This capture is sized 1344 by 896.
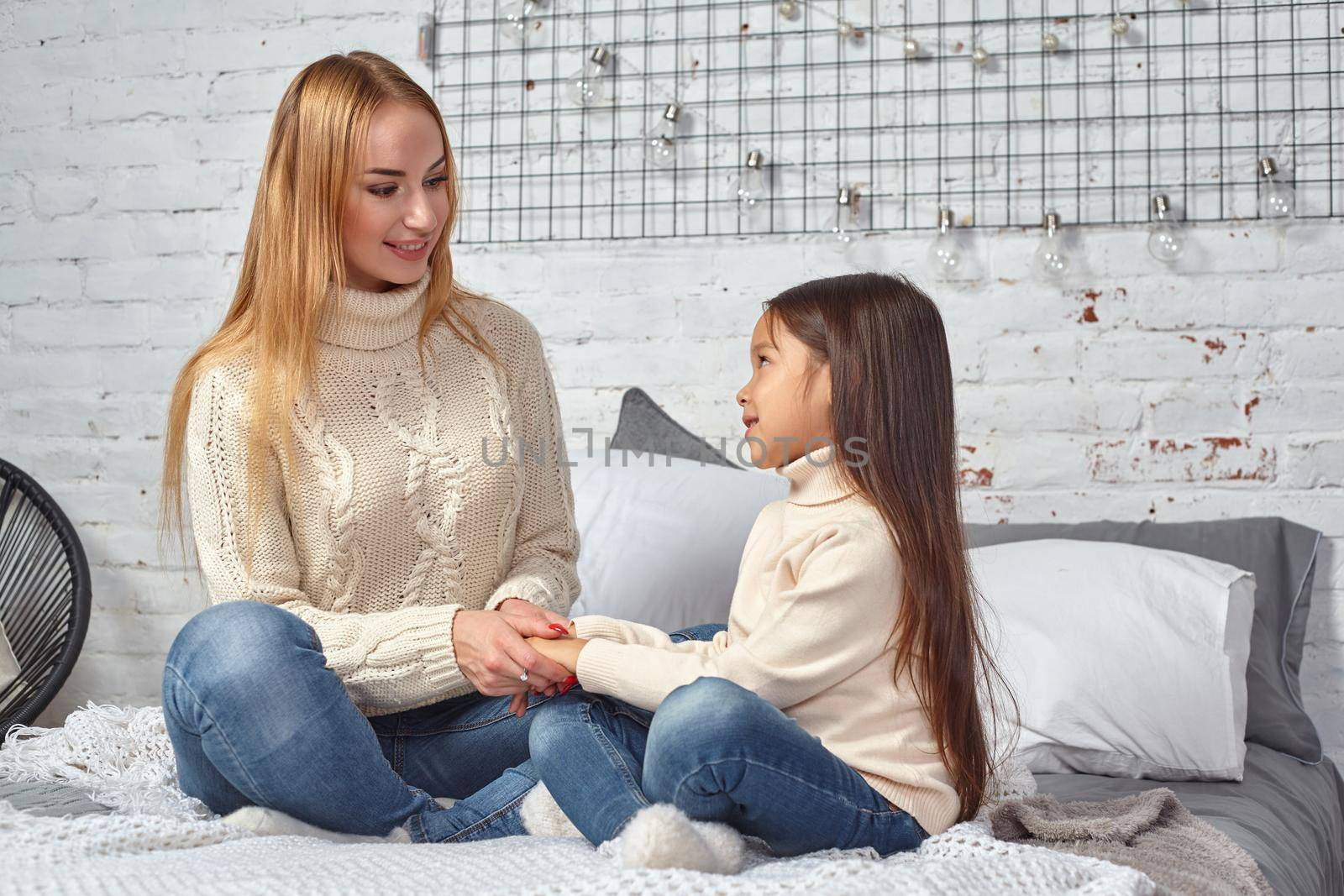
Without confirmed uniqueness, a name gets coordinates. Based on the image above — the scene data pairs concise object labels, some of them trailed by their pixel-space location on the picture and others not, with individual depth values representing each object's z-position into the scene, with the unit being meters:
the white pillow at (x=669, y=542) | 1.79
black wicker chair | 2.03
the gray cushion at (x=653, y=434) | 2.02
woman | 1.26
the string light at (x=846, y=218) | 2.11
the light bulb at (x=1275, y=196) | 1.96
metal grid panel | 2.00
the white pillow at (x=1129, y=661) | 1.55
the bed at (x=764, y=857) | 0.91
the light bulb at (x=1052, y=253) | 2.02
